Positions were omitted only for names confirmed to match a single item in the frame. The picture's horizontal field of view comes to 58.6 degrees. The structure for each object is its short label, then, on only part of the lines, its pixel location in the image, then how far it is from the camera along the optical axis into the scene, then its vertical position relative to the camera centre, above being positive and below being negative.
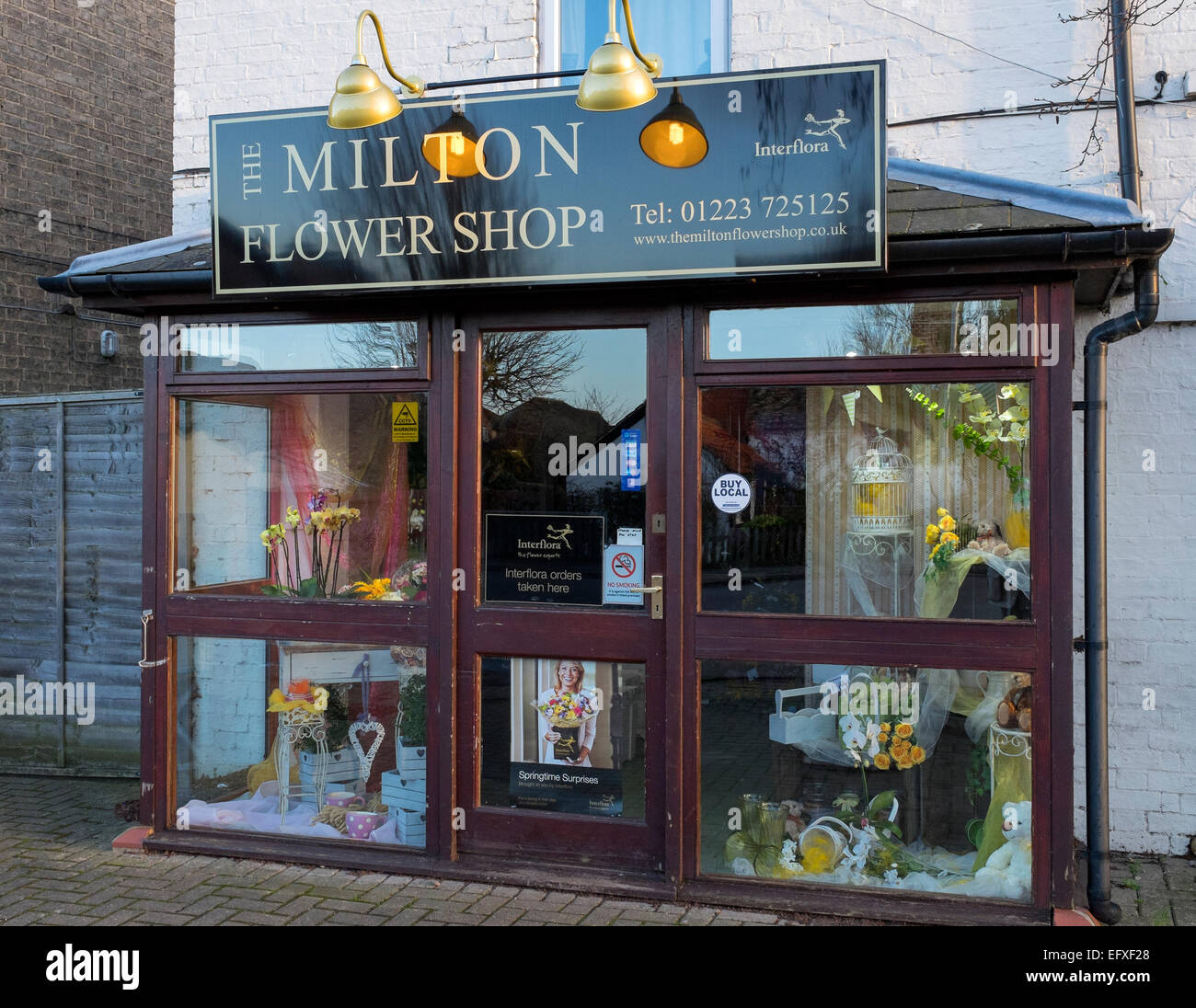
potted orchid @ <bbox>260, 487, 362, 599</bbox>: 5.39 -0.19
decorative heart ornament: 5.32 -1.12
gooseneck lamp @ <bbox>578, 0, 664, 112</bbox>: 3.99 +1.61
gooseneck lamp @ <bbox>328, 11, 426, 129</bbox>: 4.27 +1.66
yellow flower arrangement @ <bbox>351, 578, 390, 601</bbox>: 5.25 -0.38
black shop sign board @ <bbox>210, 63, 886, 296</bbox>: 4.32 +1.37
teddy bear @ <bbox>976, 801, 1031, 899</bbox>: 4.42 -1.47
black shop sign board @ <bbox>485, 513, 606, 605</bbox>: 4.91 -0.22
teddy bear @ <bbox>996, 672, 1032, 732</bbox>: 4.45 -0.83
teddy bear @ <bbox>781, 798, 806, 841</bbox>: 4.70 -1.37
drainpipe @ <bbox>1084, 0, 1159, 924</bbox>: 4.57 -0.27
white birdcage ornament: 4.72 +0.09
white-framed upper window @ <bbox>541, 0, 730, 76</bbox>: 5.75 +2.63
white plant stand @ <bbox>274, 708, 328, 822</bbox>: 5.39 -1.15
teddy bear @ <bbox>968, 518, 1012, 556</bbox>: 4.56 -0.13
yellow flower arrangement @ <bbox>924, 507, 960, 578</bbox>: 4.63 -0.14
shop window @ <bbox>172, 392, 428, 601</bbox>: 5.27 +0.07
